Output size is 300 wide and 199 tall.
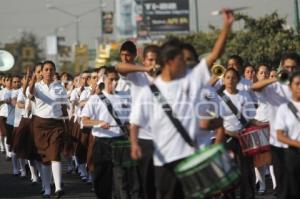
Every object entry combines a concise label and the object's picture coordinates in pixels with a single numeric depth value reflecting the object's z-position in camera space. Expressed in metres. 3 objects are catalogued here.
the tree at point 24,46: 100.69
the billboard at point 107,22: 103.75
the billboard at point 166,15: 86.94
